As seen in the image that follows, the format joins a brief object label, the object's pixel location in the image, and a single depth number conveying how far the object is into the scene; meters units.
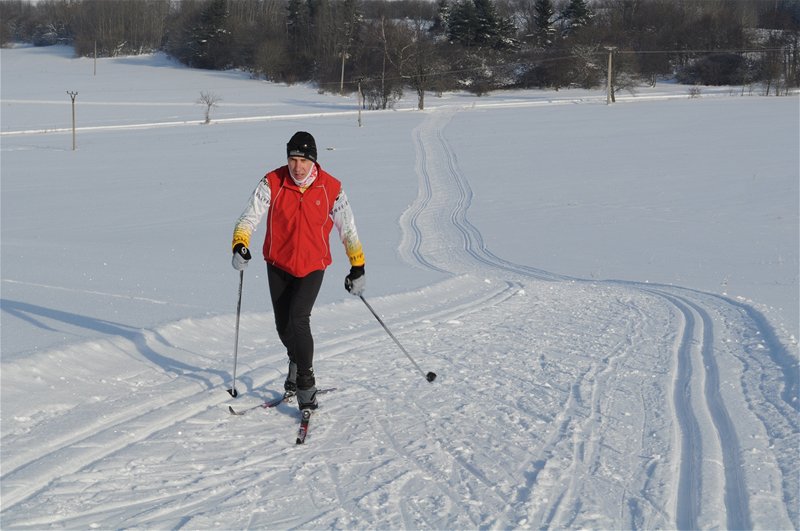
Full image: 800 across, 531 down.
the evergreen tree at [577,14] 87.75
